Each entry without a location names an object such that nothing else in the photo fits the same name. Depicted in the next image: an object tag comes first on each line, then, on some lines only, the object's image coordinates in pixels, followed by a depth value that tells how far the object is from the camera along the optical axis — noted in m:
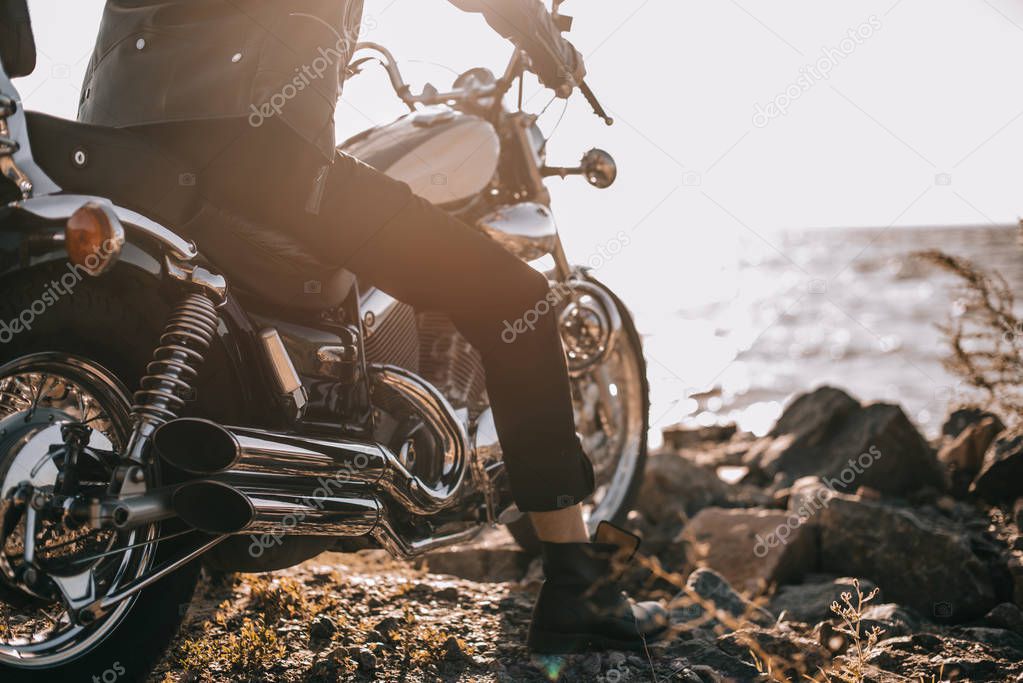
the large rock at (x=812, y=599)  3.25
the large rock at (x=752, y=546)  3.77
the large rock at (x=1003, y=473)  4.09
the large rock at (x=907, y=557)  3.29
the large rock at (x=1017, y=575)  3.20
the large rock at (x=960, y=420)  5.53
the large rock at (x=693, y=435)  8.50
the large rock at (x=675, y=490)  4.91
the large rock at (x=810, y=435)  5.63
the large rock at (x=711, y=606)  2.99
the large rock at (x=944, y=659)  2.49
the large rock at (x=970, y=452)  4.61
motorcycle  1.75
